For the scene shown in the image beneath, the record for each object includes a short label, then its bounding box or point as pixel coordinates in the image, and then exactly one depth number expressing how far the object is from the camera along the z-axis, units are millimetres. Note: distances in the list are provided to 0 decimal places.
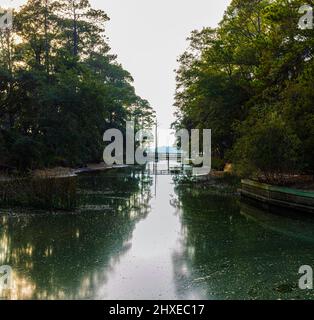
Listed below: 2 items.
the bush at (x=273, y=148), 21875
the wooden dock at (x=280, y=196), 18609
